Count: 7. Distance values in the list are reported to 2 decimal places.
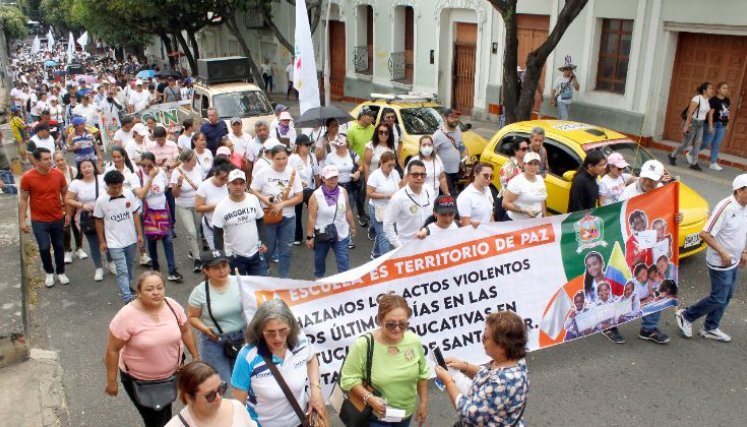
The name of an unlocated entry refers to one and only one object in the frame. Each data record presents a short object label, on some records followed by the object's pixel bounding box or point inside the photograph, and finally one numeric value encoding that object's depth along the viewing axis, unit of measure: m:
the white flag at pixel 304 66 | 10.11
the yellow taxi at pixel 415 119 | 11.59
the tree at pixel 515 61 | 12.69
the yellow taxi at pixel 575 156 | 7.95
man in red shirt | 7.63
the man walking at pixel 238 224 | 6.28
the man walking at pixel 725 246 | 5.86
